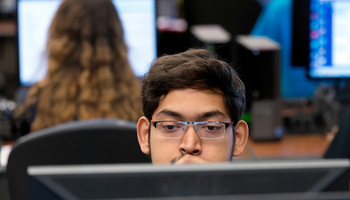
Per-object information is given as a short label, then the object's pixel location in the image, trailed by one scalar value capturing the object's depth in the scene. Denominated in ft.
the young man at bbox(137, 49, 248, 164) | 7.14
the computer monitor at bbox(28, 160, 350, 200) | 6.17
